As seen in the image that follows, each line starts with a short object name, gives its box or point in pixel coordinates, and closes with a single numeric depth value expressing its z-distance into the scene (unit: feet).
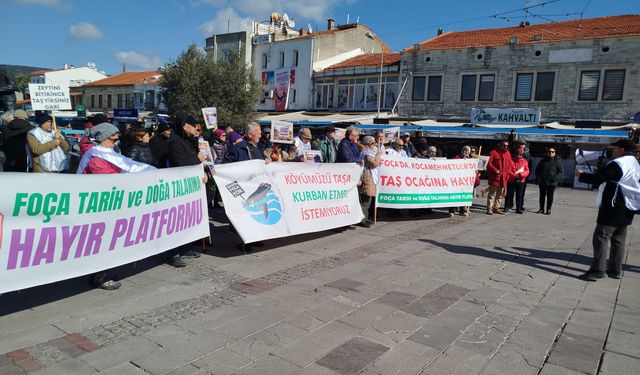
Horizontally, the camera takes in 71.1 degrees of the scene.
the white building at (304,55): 120.88
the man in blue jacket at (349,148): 27.07
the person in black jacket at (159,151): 20.53
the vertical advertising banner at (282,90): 125.39
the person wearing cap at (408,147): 36.63
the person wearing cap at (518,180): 37.01
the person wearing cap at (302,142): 32.14
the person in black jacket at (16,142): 22.15
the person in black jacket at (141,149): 18.90
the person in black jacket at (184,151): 18.44
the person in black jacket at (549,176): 37.93
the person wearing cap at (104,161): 15.14
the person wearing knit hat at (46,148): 20.65
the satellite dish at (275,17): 145.48
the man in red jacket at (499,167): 35.32
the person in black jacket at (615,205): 18.19
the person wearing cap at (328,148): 32.82
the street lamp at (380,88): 99.79
